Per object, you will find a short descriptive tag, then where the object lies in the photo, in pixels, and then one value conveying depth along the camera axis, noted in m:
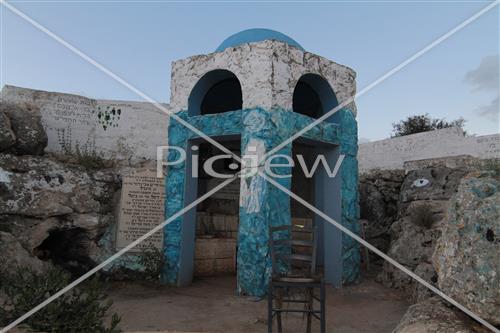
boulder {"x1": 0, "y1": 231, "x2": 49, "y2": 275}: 7.30
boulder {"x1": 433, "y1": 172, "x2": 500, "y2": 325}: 3.13
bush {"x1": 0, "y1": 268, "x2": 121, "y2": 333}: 3.44
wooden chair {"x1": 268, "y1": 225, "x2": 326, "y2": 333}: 4.81
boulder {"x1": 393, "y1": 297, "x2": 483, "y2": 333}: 3.07
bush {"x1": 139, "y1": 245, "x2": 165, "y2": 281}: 8.58
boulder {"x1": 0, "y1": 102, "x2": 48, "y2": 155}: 8.44
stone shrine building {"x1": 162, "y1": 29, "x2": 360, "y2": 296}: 7.88
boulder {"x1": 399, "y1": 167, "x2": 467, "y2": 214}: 9.54
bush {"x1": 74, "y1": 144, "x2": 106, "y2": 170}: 9.15
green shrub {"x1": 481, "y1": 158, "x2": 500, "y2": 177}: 3.93
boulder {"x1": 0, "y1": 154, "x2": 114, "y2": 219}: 7.90
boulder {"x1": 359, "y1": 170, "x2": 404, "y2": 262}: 11.03
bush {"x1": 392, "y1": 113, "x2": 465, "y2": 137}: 25.08
